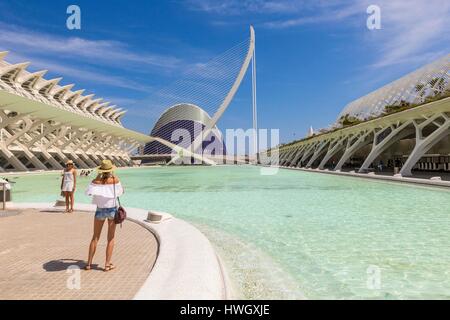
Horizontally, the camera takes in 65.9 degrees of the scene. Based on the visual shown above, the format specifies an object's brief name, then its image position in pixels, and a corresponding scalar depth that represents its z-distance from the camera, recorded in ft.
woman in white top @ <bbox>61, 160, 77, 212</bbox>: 27.12
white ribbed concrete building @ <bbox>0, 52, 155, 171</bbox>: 116.06
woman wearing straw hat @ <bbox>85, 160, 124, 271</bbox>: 12.46
